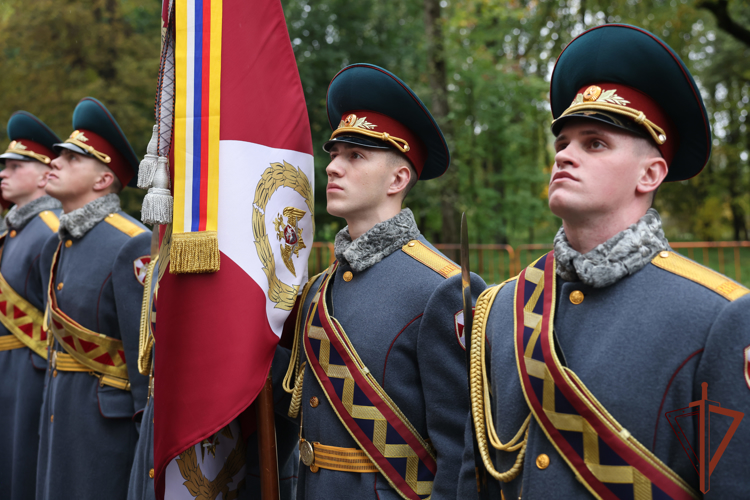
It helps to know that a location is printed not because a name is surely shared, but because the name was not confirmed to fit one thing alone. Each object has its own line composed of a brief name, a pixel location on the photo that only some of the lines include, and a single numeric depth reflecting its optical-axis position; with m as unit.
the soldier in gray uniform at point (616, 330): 1.58
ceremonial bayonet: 1.93
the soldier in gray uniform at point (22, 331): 4.59
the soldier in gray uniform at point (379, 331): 2.38
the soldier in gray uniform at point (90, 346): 3.77
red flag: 2.54
